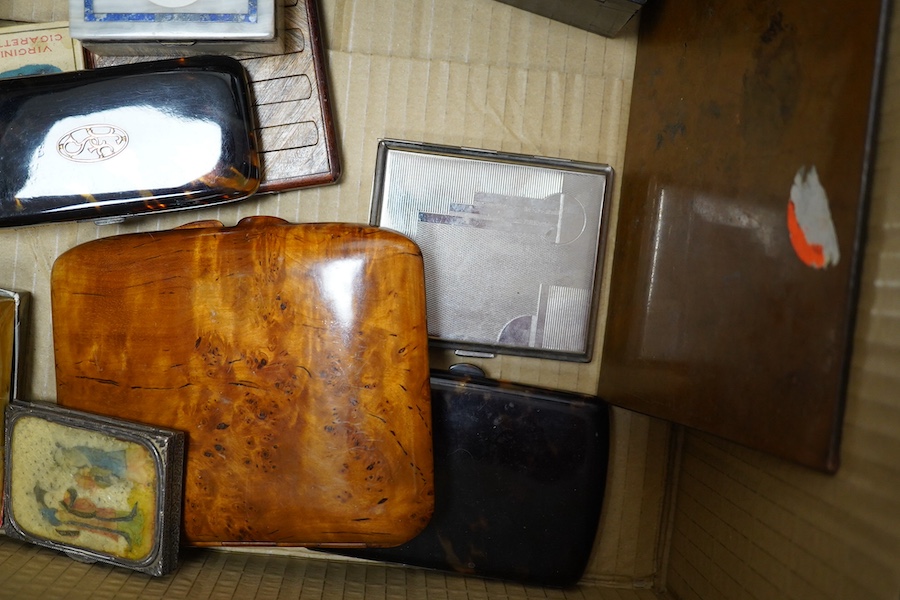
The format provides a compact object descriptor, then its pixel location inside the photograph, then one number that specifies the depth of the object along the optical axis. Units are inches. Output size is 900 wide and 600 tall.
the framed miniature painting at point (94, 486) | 9.0
